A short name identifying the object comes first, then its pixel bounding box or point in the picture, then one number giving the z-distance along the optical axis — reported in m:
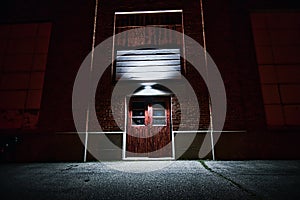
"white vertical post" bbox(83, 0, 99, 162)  3.79
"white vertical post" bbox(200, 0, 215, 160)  3.72
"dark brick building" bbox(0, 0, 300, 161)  3.77
